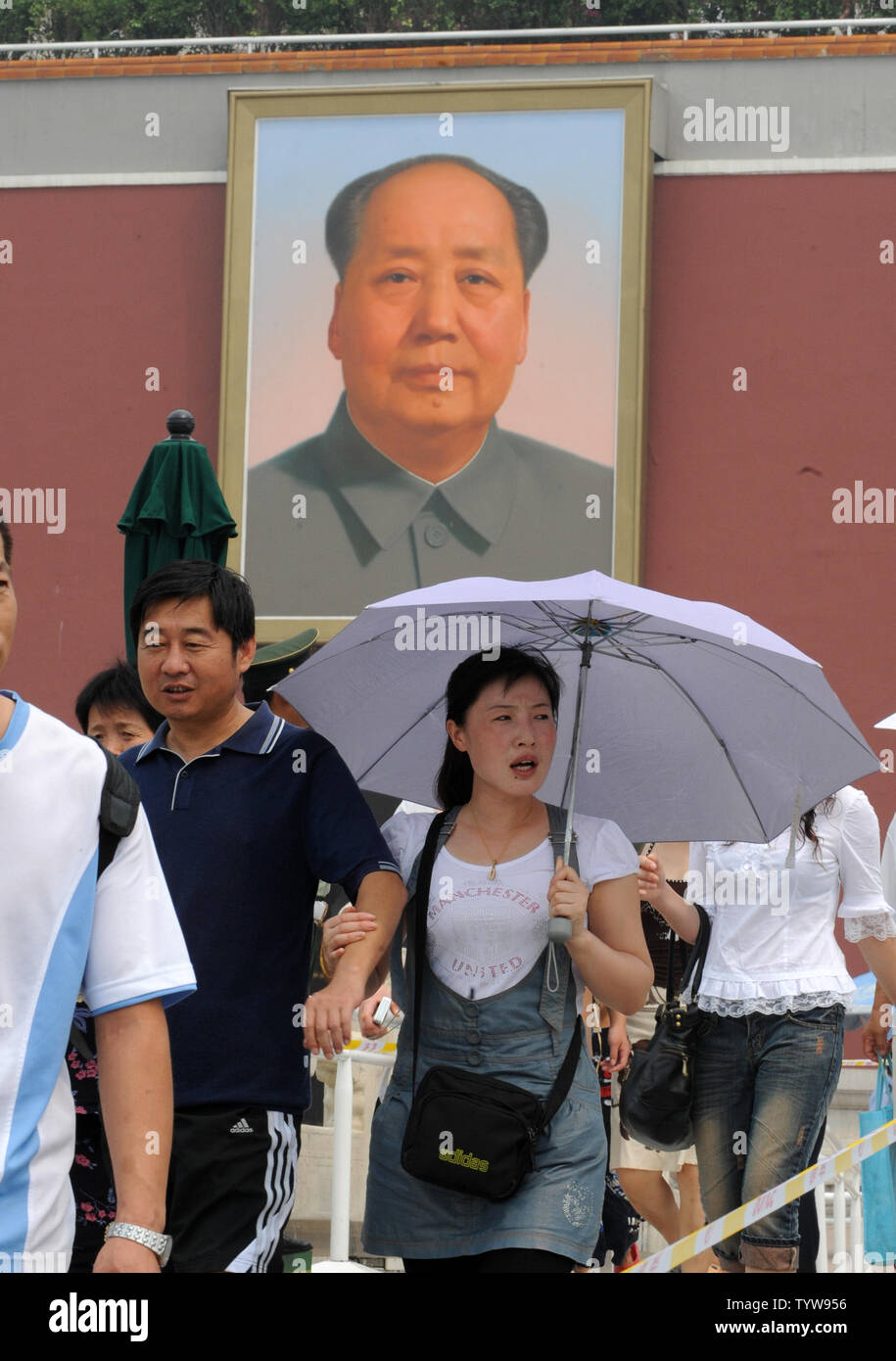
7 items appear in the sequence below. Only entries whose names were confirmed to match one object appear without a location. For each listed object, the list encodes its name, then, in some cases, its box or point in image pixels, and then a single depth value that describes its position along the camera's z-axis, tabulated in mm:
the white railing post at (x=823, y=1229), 13898
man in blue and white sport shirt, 4922
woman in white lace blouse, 11227
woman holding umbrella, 7586
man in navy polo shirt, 7488
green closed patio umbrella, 12203
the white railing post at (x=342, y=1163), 13605
